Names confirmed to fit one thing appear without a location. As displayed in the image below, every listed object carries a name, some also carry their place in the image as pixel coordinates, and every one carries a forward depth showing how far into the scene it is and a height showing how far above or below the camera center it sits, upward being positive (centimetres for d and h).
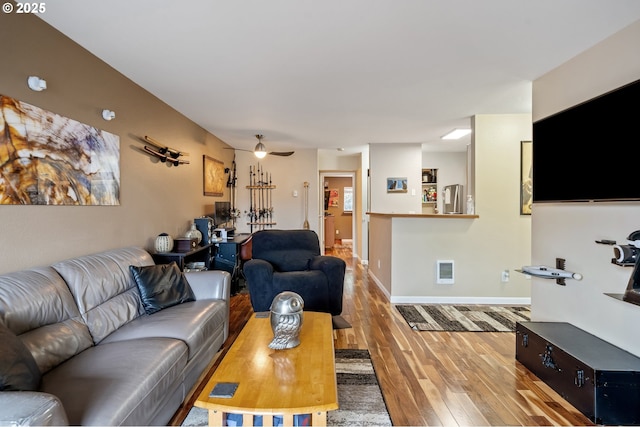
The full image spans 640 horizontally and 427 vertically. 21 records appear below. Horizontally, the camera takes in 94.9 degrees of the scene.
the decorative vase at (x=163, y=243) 299 -36
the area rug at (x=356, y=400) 169 -122
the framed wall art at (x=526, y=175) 367 +40
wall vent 388 -85
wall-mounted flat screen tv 180 +40
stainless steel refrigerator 524 +15
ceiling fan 454 +88
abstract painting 167 +33
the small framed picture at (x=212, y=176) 455 +53
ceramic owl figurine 167 -67
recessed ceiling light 448 +117
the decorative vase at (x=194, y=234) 352 -32
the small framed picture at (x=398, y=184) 544 +43
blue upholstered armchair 301 -71
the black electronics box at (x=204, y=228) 386 -26
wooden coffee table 116 -78
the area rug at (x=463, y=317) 307 -125
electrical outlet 382 -90
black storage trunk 168 -102
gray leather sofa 117 -77
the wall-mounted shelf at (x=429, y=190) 645 +39
